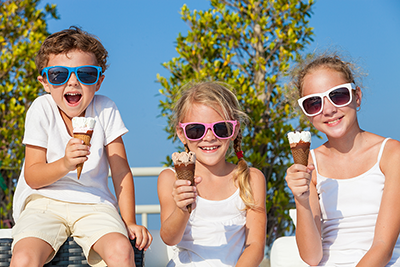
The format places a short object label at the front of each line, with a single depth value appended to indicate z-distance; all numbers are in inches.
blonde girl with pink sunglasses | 107.4
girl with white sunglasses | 96.6
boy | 92.2
